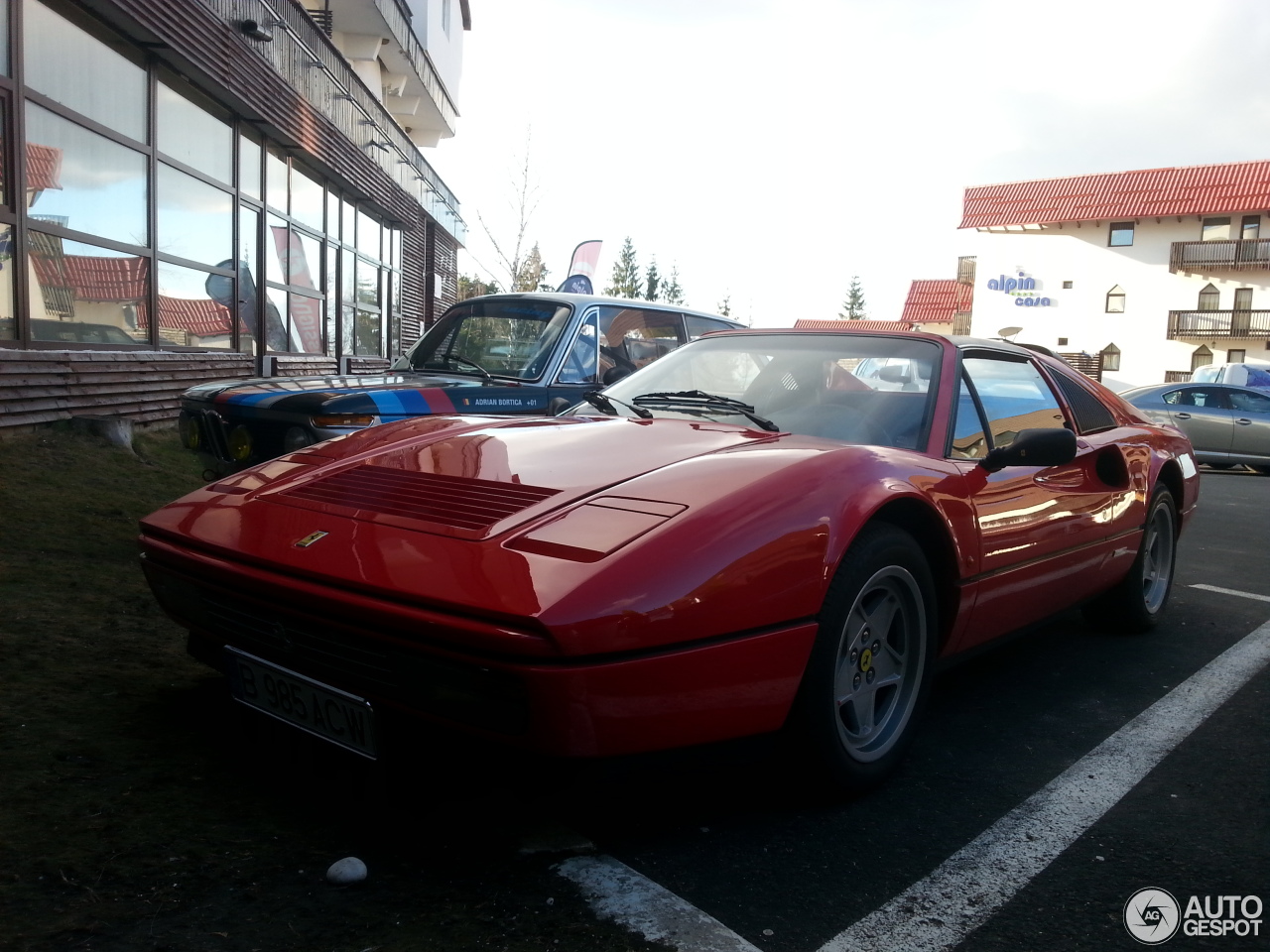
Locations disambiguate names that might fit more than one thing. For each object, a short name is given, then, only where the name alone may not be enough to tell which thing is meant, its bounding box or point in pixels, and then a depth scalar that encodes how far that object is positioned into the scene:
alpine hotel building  40.31
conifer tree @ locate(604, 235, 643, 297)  98.50
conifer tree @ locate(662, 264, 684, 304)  102.50
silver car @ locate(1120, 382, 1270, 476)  13.80
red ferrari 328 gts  2.04
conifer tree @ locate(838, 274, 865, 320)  104.69
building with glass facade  7.12
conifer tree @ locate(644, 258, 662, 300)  99.88
